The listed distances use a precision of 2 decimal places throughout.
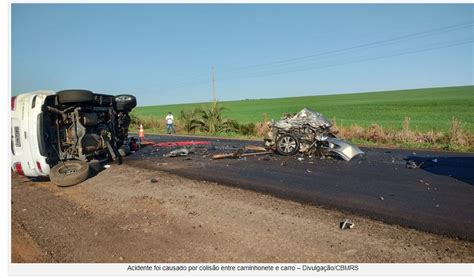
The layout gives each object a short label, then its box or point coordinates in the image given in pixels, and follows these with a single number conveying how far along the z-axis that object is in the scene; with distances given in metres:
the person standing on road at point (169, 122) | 25.67
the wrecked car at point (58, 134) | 7.48
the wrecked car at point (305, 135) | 10.81
